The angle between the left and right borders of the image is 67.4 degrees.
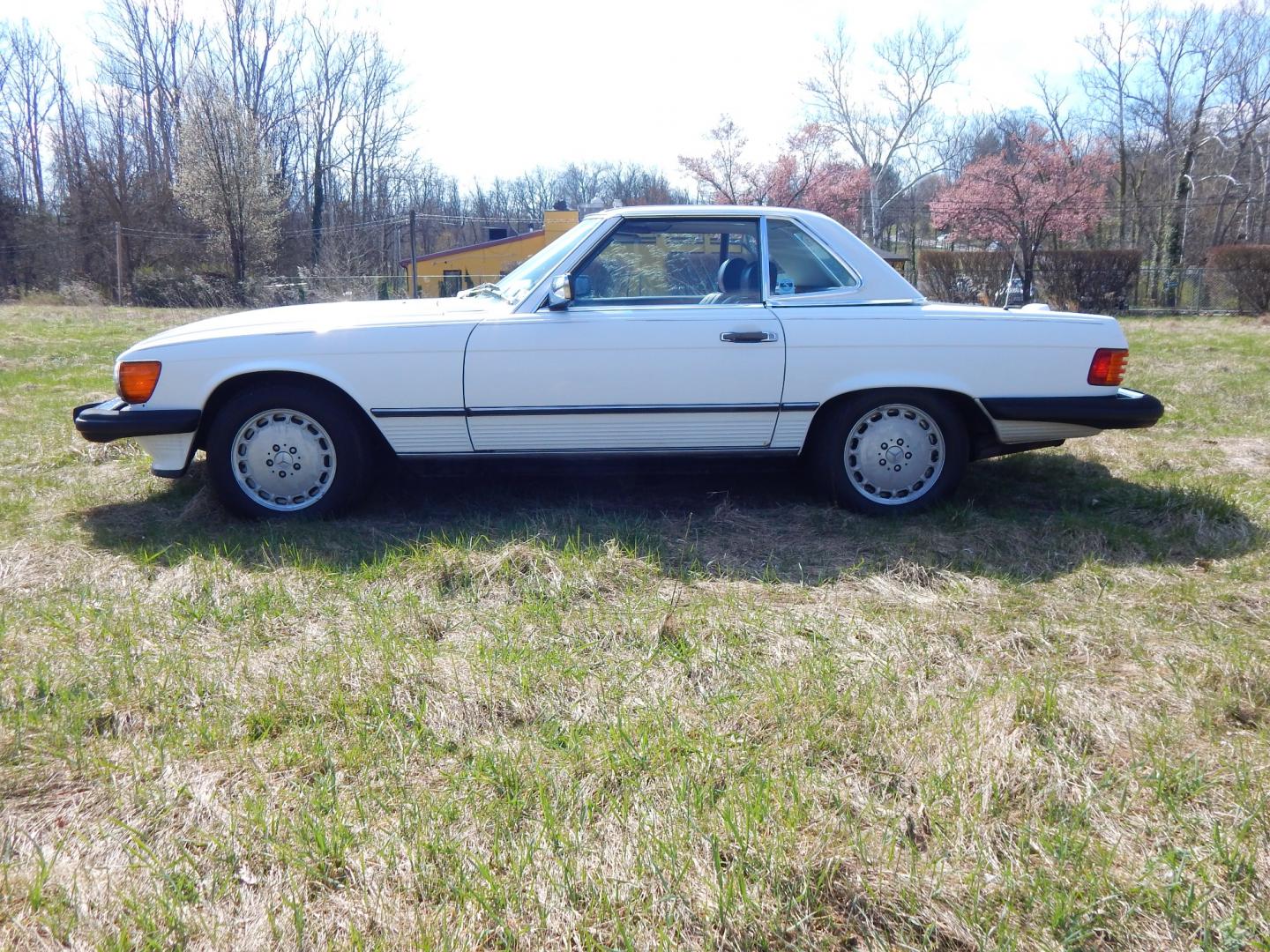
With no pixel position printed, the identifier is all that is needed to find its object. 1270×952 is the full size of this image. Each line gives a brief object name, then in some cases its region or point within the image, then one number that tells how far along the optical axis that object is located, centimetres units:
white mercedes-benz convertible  426
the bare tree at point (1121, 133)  3453
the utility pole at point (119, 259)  2244
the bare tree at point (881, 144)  3744
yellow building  2466
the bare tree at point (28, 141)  3414
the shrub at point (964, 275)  2333
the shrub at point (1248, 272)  2020
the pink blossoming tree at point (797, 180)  3509
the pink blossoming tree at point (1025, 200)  2595
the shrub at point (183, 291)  2412
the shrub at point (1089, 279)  2225
